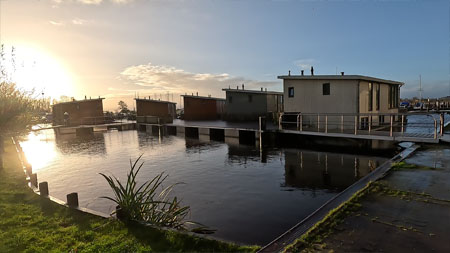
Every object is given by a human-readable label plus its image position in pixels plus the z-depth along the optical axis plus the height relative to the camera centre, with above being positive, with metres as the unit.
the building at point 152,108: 36.41 +1.06
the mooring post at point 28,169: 8.88 -1.79
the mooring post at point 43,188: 7.21 -1.99
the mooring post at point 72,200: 6.42 -2.08
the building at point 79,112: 32.25 +0.62
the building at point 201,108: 36.01 +0.92
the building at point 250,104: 29.59 +1.13
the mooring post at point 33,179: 8.30 -1.98
